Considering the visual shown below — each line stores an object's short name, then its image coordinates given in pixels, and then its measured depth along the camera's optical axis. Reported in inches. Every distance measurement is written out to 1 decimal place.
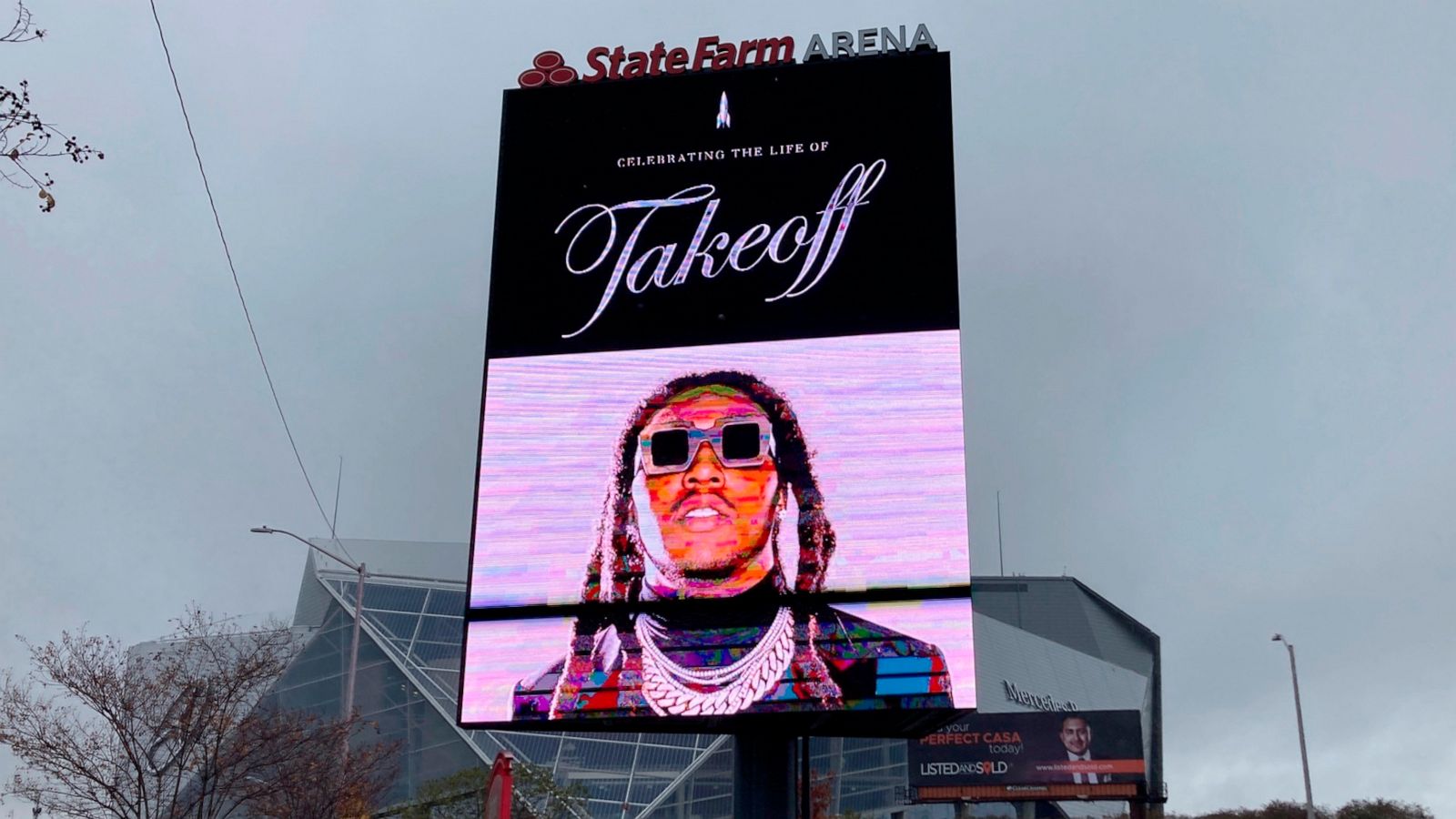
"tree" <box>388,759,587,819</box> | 1781.5
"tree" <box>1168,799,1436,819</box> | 2169.0
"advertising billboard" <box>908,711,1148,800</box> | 2385.6
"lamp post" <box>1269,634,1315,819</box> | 1670.8
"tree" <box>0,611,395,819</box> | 1034.7
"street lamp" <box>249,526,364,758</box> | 1301.7
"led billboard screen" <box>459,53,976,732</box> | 880.9
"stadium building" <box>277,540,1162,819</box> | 2301.9
